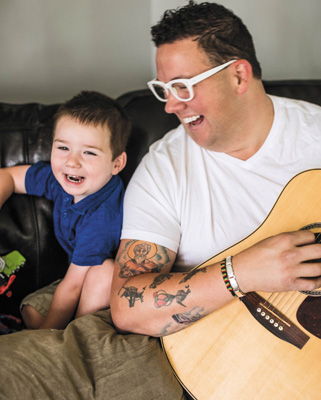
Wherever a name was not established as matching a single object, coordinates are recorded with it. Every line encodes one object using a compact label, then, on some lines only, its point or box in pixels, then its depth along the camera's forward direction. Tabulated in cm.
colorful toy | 172
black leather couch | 181
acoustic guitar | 127
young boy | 166
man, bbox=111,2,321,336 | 138
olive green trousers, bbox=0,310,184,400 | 122
